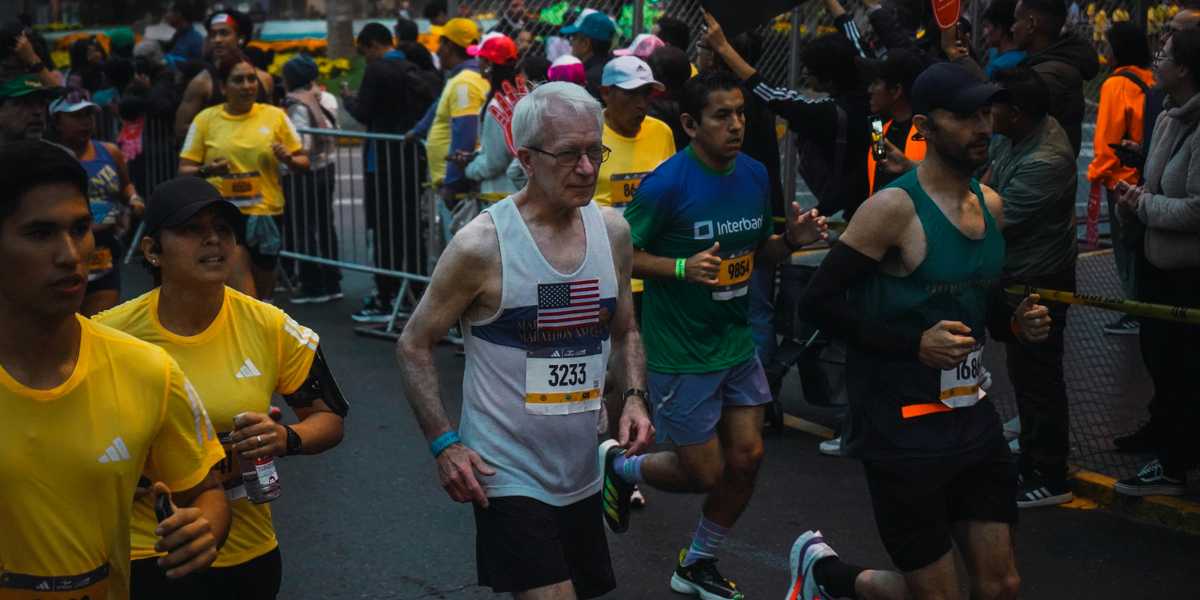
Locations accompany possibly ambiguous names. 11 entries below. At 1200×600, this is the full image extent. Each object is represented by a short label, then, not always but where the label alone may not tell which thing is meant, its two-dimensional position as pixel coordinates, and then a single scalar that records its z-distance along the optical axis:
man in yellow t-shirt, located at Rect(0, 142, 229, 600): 2.76
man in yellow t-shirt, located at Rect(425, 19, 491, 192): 10.20
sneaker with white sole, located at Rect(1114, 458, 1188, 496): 6.69
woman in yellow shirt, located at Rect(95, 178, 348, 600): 3.82
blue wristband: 4.13
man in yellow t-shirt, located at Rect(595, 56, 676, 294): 7.20
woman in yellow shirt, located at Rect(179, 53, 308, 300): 9.76
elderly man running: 4.12
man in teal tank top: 4.33
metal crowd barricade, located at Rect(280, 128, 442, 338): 10.98
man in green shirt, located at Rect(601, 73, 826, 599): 5.62
